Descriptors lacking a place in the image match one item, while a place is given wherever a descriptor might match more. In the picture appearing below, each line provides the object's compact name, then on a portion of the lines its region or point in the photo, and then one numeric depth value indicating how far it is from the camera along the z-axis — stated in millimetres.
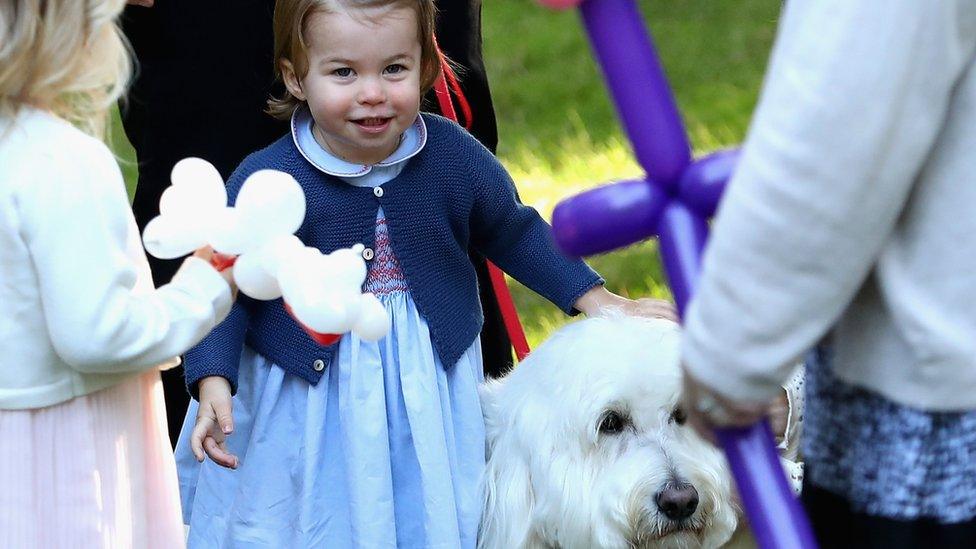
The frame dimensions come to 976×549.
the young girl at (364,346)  4501
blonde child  3722
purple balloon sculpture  3101
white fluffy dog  4430
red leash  5233
